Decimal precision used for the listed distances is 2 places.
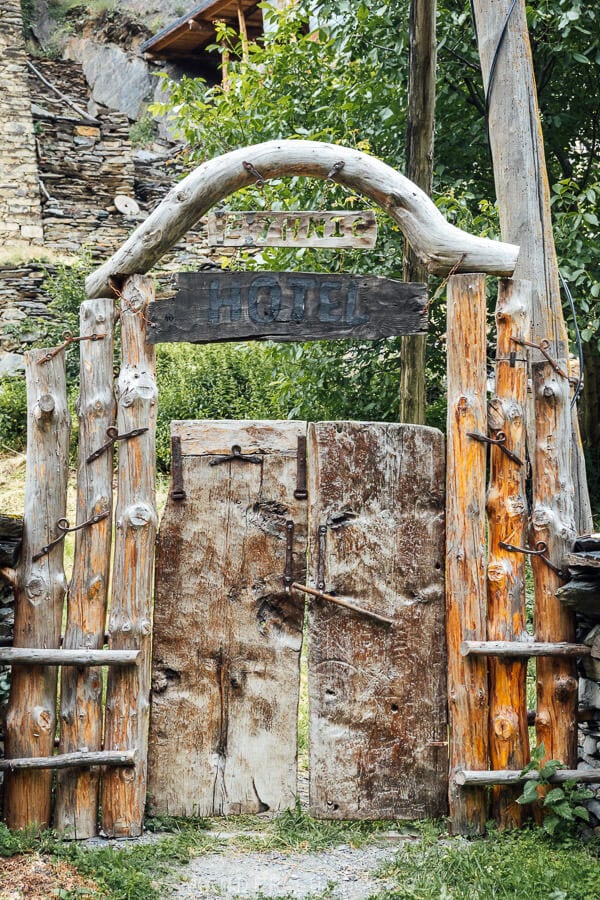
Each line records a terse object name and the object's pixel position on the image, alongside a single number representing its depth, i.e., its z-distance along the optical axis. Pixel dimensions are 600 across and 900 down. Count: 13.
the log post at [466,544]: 4.19
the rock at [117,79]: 22.61
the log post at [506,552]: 4.20
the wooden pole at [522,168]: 5.25
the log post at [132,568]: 4.14
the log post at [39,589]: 4.13
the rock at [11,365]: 11.84
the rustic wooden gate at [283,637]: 4.27
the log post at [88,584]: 4.13
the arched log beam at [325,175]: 4.20
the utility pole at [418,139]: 5.42
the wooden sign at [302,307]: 4.20
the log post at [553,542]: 4.23
